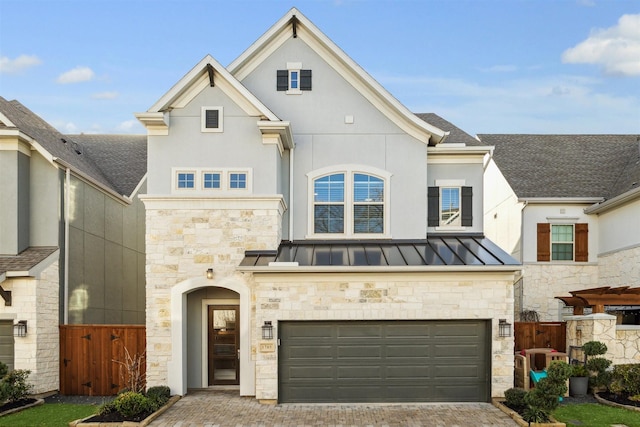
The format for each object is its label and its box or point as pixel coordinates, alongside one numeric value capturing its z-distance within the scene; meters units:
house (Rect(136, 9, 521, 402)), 13.85
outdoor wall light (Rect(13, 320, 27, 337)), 14.41
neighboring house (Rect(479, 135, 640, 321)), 20.64
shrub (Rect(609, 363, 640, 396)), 13.49
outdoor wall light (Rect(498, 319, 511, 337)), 13.70
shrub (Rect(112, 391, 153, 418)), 12.06
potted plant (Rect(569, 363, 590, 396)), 14.30
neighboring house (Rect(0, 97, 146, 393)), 14.57
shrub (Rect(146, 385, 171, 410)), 13.06
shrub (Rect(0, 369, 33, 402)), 12.73
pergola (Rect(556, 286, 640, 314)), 14.98
